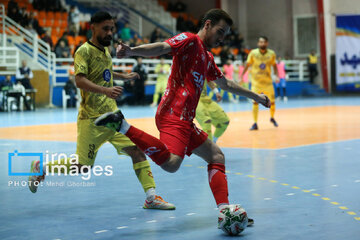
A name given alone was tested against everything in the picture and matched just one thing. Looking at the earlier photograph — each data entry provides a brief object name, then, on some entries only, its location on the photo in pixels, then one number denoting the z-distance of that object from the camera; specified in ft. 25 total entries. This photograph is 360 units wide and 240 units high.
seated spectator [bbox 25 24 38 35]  88.12
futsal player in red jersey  16.94
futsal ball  16.78
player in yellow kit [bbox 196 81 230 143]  34.37
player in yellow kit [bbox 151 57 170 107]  88.63
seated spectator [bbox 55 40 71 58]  88.16
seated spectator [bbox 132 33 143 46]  93.85
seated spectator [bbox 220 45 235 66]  105.60
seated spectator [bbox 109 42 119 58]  89.36
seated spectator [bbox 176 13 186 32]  118.93
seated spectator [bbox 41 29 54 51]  90.12
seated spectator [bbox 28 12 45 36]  91.04
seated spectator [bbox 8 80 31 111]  76.84
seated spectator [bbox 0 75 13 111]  77.48
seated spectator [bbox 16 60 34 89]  79.41
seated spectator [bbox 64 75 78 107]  84.74
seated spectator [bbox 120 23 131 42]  101.30
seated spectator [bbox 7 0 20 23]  90.38
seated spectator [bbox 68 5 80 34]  96.89
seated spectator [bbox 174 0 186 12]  130.44
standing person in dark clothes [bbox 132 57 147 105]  89.86
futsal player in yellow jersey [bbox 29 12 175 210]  20.58
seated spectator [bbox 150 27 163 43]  104.11
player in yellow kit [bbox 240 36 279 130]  51.55
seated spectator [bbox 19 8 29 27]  90.49
